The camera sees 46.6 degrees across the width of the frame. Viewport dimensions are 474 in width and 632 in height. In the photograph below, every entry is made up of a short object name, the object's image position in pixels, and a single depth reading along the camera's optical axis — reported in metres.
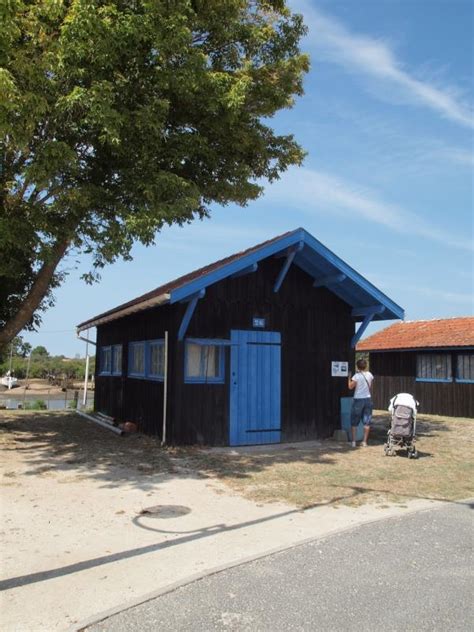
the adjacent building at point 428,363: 19.75
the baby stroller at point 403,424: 10.55
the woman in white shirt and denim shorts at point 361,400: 11.79
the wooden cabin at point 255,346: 11.29
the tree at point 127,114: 8.40
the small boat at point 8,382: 68.56
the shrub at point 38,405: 27.48
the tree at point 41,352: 133.05
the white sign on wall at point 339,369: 13.35
